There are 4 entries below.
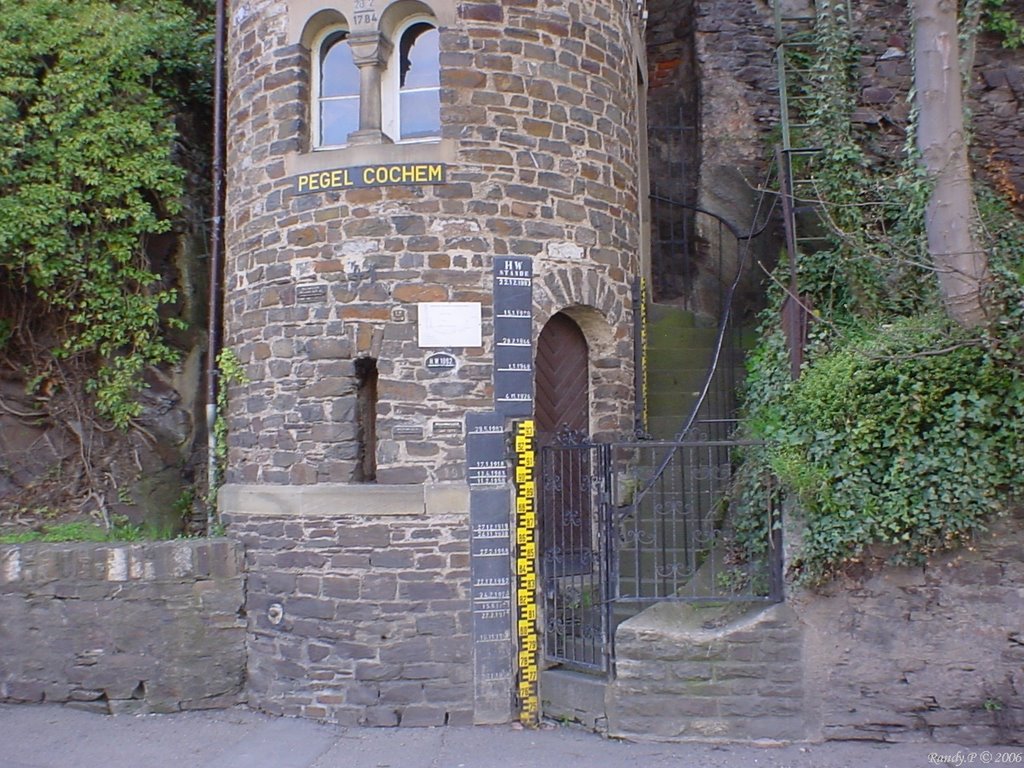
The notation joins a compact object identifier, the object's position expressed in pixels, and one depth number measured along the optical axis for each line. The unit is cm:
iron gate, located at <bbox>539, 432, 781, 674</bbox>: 663
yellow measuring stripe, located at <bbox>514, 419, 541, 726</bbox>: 682
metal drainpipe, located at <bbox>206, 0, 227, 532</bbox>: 841
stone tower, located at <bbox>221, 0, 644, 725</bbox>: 686
